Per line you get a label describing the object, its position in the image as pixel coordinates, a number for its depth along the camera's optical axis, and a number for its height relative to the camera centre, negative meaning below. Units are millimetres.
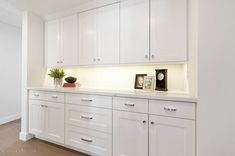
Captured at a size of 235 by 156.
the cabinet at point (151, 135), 1427 -623
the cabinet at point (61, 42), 2568 +644
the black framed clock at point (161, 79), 2014 -21
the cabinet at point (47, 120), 2275 -709
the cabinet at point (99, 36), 2188 +656
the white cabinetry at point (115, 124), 1462 -579
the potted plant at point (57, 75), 2771 +36
